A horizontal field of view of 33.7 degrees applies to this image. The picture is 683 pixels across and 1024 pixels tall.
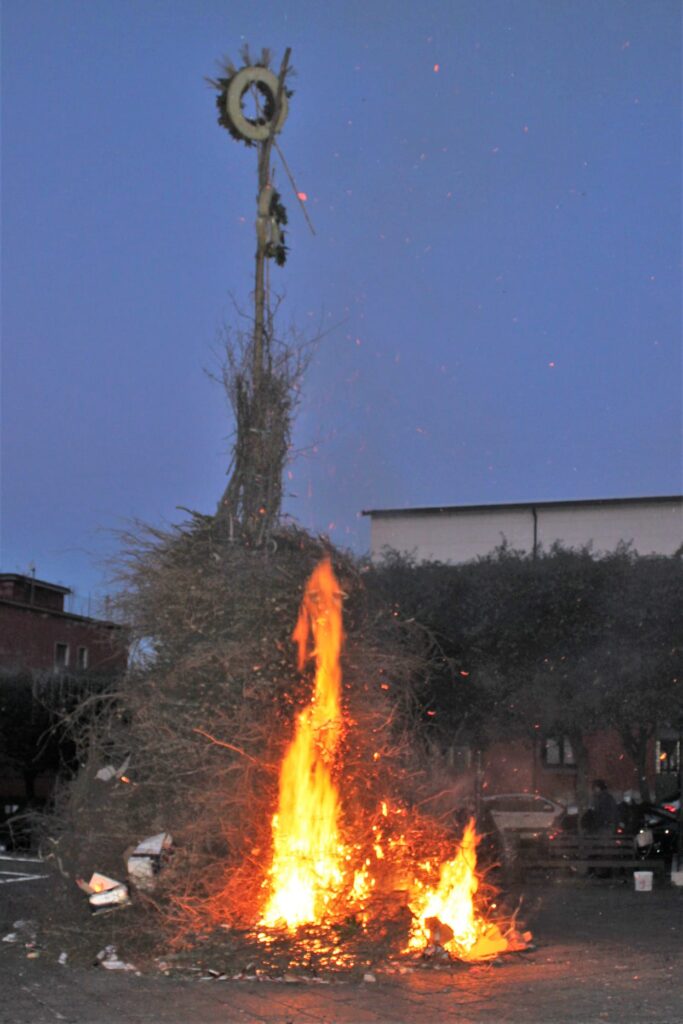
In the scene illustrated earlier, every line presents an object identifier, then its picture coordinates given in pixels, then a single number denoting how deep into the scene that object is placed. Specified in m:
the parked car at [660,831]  17.20
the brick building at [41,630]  31.52
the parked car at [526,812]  20.20
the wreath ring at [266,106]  10.30
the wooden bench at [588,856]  15.67
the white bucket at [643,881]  13.27
